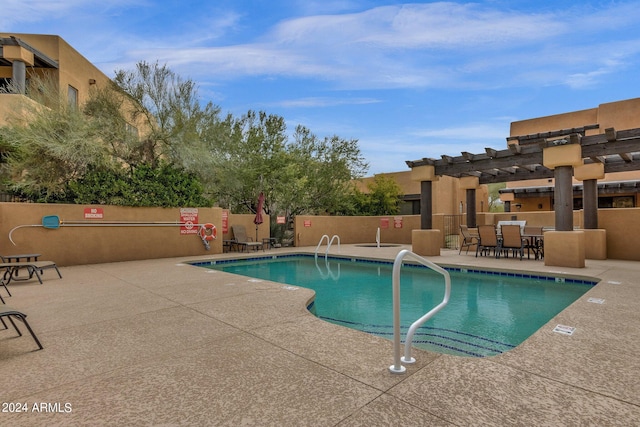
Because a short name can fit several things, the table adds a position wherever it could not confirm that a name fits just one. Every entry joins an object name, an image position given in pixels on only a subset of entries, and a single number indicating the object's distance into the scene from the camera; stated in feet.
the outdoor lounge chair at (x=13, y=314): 8.99
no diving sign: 36.86
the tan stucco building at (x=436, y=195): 68.13
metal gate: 48.22
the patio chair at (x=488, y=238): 32.45
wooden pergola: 25.94
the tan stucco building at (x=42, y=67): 38.83
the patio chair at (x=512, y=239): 30.68
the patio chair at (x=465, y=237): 36.22
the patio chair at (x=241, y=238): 41.10
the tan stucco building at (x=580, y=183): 57.77
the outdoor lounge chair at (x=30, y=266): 19.27
